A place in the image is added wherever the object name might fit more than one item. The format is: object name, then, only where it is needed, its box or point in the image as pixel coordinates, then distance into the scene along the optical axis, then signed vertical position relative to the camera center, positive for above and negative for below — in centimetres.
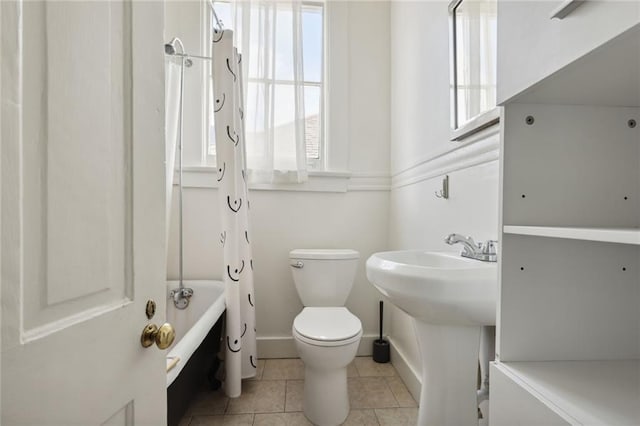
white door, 35 +0
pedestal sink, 76 -30
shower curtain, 148 +16
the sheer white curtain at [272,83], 197 +86
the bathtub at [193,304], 180 -59
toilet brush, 198 -95
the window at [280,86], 200 +86
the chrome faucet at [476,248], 93 -12
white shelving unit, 55 -7
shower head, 158 +86
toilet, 132 -66
